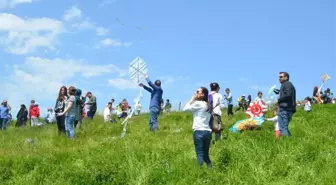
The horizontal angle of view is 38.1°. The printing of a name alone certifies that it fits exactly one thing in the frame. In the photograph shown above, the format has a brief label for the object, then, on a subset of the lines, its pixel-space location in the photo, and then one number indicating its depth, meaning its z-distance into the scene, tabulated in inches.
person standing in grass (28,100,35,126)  899.4
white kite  579.5
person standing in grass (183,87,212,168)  346.6
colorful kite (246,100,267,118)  591.5
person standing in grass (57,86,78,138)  551.9
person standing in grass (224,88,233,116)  882.9
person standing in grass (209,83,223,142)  479.5
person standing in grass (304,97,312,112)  794.2
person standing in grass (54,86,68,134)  572.3
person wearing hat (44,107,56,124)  936.0
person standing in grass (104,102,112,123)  844.6
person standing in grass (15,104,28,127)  931.6
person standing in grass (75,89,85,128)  599.8
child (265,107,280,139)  442.5
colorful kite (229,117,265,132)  548.4
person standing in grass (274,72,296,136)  446.6
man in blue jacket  582.9
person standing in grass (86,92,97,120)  842.8
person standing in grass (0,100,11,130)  847.1
